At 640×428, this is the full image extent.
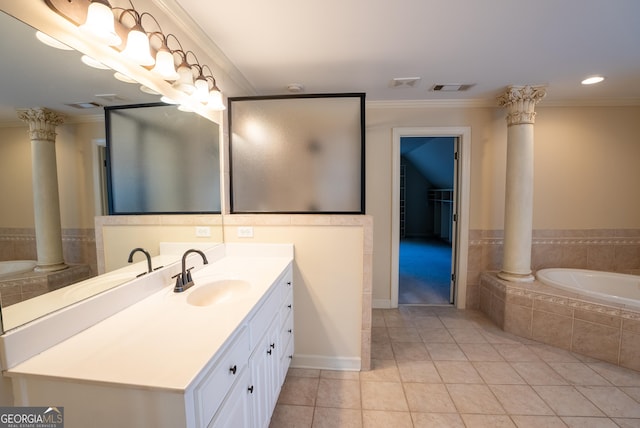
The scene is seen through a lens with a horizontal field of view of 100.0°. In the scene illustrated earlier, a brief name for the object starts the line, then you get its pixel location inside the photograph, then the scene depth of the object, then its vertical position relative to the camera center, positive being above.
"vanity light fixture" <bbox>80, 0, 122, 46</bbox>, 0.95 +0.65
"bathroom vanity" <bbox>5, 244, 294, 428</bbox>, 0.73 -0.49
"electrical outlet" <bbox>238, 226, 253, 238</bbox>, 2.03 -0.23
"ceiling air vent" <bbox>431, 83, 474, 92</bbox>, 2.53 +1.08
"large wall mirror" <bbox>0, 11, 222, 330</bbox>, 0.83 +0.18
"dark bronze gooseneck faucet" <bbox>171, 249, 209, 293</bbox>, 1.37 -0.42
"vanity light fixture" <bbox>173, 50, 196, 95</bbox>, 1.44 +0.67
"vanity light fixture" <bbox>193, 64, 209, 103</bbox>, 1.60 +0.69
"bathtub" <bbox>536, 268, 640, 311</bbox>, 2.65 -0.85
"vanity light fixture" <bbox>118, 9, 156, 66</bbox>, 1.12 +0.67
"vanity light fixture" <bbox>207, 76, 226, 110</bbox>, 1.70 +0.66
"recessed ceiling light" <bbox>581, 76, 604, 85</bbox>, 2.38 +1.07
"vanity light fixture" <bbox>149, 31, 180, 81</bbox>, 1.28 +0.67
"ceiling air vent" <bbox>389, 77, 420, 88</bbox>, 2.36 +1.07
